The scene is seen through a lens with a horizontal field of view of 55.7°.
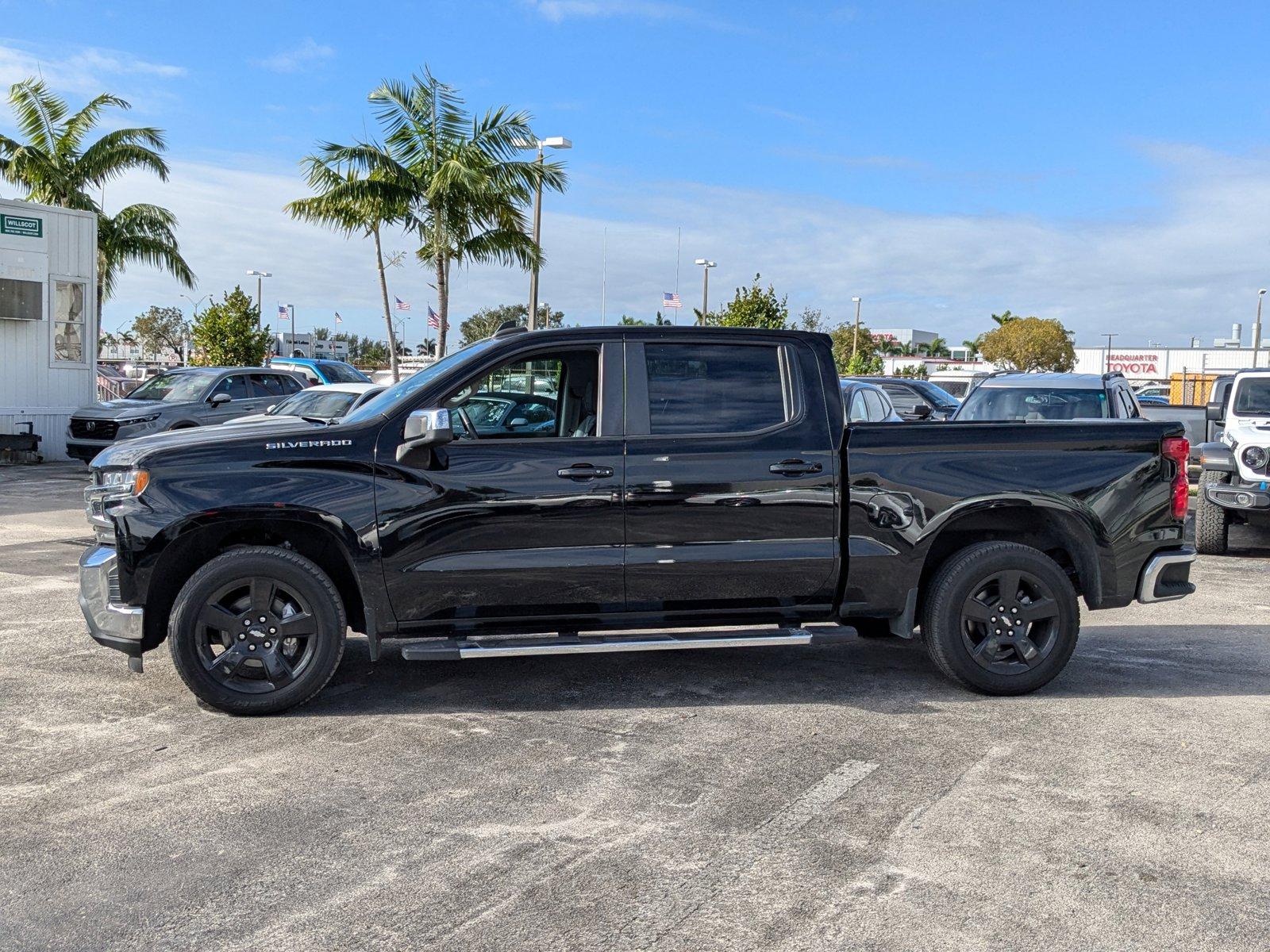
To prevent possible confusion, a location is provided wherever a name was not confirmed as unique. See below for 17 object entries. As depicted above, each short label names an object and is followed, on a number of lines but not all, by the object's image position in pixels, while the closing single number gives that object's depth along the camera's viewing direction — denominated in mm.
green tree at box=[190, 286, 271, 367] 43781
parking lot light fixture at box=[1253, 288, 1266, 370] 72069
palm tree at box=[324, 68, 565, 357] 23641
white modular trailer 21578
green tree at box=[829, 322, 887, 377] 71619
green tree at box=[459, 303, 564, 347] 74312
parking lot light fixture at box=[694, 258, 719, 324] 47250
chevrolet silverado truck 5676
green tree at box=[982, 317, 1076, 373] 84875
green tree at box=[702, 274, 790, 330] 42312
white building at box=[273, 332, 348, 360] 62594
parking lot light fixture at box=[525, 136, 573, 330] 24891
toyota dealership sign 98125
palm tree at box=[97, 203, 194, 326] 30594
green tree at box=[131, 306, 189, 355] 84250
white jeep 11359
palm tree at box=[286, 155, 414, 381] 23641
